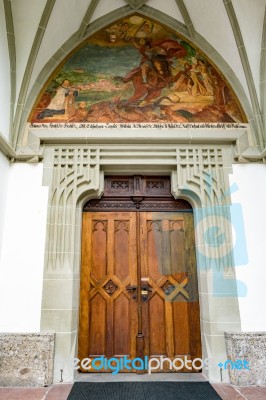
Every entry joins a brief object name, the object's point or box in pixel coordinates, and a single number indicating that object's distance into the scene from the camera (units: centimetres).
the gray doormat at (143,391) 293
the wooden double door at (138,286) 372
